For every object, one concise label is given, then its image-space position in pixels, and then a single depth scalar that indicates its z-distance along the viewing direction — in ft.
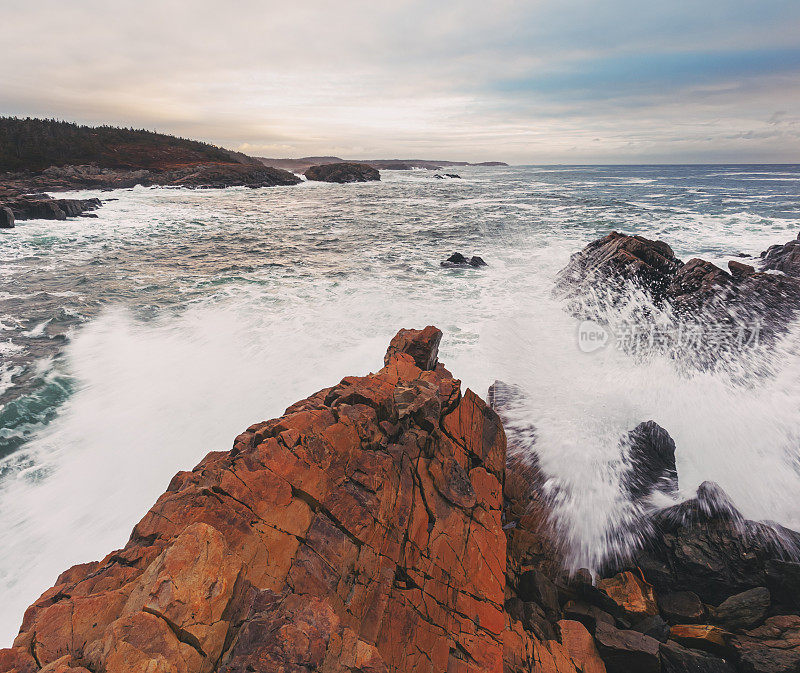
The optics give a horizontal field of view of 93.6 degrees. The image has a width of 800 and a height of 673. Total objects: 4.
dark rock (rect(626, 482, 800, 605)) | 17.89
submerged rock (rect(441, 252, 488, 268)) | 73.87
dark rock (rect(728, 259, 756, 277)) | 47.34
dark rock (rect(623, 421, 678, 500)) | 23.26
